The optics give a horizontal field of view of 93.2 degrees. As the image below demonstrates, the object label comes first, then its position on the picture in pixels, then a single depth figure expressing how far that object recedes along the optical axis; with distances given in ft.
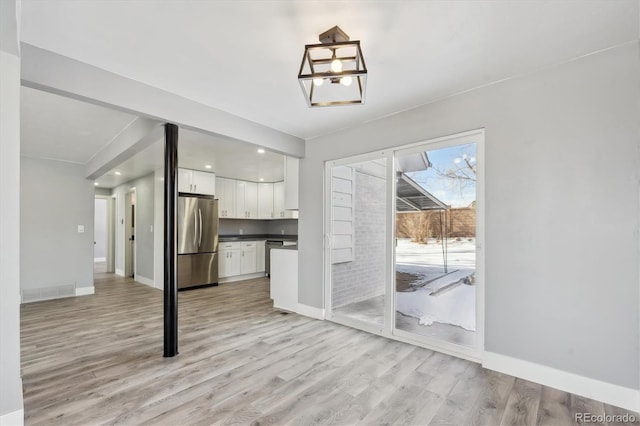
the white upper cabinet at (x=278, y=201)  24.93
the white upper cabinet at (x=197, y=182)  19.85
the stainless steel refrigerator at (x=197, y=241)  19.44
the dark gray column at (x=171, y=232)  9.49
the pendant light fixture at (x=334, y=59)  6.04
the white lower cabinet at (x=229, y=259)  22.02
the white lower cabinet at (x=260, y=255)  24.49
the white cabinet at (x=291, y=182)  14.79
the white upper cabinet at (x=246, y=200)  24.16
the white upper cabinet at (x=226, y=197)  22.89
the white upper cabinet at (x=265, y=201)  25.49
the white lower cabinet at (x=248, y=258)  23.45
